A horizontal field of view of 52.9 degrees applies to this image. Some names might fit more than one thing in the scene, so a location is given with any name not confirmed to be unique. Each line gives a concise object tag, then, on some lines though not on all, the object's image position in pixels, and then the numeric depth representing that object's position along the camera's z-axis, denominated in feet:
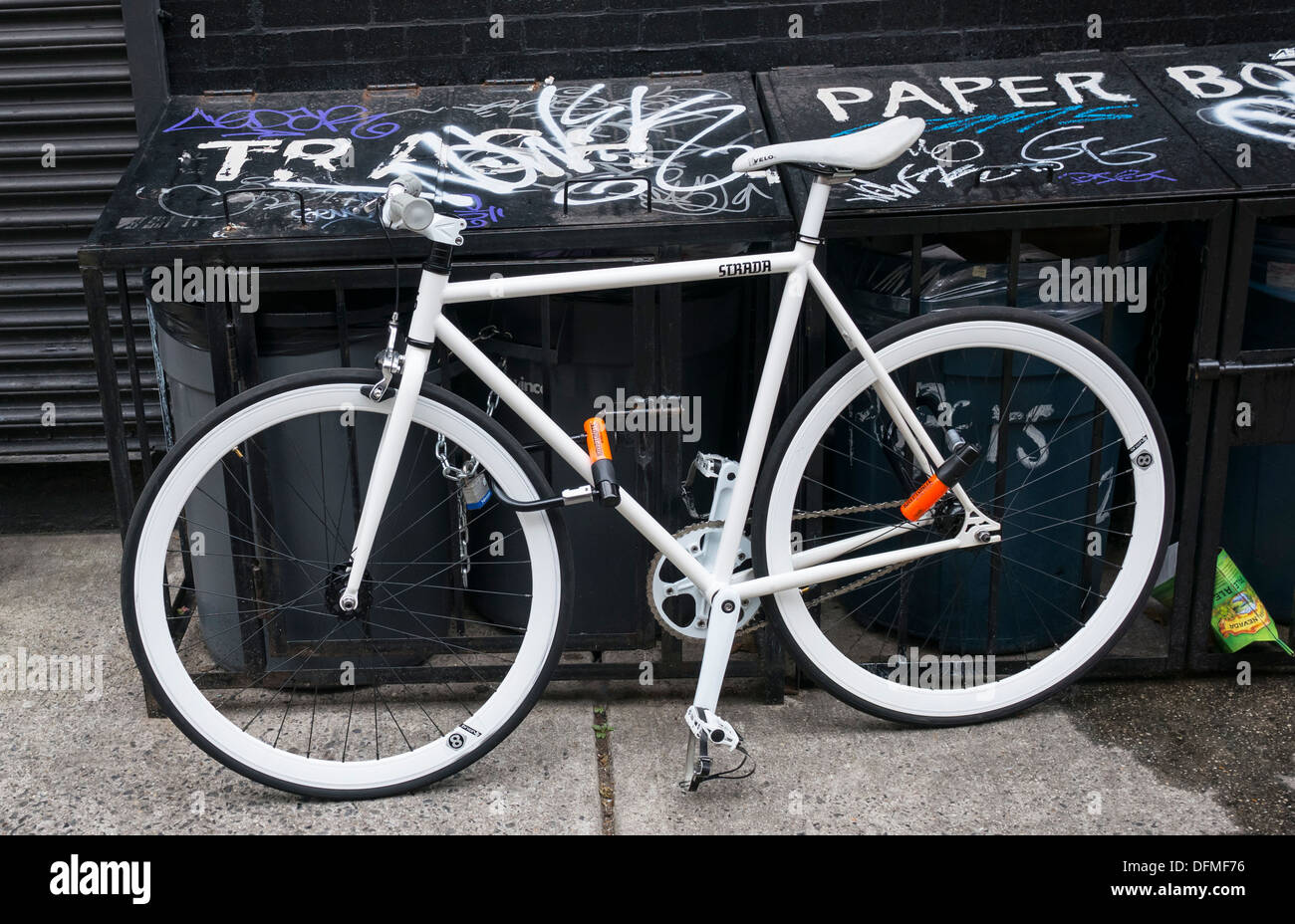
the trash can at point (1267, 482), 11.74
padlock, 10.56
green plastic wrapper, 12.08
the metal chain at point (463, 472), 10.51
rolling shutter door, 14.21
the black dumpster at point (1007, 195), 11.01
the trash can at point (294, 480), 11.41
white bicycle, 10.21
